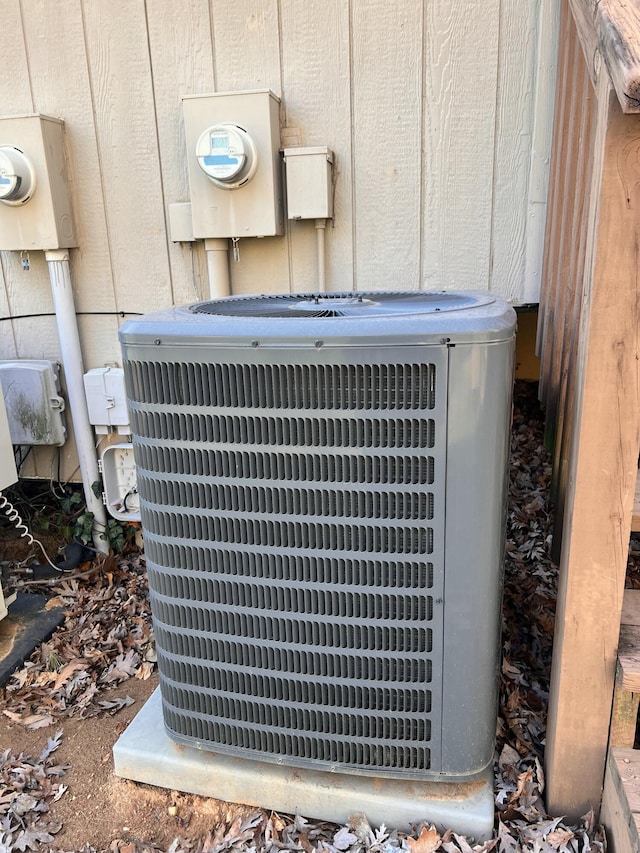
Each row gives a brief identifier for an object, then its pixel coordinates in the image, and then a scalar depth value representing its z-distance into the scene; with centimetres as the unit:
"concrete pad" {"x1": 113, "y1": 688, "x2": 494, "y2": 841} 150
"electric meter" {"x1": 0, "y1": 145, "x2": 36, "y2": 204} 239
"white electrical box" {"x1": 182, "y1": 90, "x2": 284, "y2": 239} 227
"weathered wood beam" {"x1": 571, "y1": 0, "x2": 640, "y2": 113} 95
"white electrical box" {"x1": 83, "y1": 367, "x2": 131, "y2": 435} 273
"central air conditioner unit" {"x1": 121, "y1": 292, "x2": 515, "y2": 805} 126
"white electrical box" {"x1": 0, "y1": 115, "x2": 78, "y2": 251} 244
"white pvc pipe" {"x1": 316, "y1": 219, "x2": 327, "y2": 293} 244
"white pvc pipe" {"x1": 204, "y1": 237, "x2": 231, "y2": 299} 251
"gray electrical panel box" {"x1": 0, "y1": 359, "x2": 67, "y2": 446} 280
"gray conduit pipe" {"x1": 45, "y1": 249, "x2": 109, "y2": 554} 267
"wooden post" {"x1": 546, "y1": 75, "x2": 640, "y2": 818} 118
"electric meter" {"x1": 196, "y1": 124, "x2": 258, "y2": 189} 225
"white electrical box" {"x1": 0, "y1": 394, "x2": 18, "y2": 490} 249
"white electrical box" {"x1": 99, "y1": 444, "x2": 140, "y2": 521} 288
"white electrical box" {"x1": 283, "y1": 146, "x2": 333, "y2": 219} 230
